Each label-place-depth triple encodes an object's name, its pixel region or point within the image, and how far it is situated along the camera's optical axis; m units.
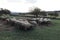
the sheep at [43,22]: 4.72
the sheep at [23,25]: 3.71
